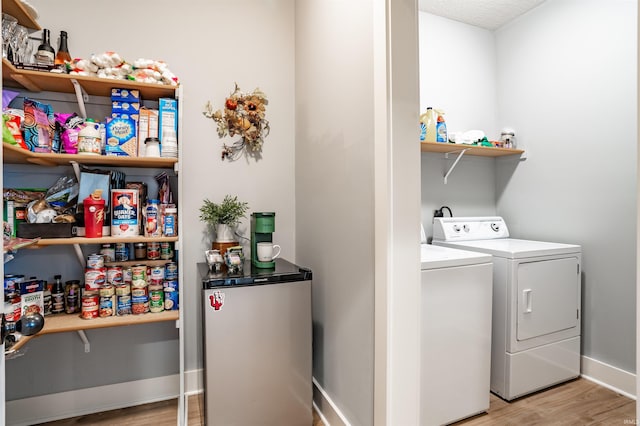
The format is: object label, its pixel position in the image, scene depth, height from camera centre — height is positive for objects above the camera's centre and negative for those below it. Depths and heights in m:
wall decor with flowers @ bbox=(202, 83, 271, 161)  2.22 +0.55
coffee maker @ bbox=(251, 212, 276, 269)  1.95 -0.14
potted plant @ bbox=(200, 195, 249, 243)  2.08 -0.06
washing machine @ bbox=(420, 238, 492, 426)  1.78 -0.68
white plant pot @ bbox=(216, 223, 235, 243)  2.07 -0.15
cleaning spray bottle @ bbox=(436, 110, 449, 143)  2.53 +0.54
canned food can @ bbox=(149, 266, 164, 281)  1.85 -0.35
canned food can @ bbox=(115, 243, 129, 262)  1.99 -0.25
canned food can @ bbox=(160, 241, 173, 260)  2.06 -0.26
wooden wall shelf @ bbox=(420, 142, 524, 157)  2.49 +0.42
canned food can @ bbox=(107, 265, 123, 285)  1.81 -0.35
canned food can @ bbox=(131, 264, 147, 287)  1.81 -0.35
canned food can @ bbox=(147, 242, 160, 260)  2.04 -0.25
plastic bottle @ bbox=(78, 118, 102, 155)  1.72 +0.33
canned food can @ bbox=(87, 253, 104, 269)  1.77 -0.27
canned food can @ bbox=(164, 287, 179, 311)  1.85 -0.48
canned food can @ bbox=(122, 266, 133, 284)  1.85 -0.36
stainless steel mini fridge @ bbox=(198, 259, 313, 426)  1.67 -0.69
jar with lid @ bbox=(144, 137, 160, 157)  1.80 +0.30
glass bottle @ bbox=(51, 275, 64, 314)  1.80 -0.45
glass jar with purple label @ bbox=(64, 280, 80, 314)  1.83 -0.46
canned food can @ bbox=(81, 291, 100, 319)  1.72 -0.48
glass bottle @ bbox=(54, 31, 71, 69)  1.86 +0.82
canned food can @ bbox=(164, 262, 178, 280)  1.88 -0.34
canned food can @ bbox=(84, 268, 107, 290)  1.75 -0.35
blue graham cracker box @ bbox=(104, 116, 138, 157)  1.78 +0.35
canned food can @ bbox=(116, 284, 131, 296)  1.78 -0.41
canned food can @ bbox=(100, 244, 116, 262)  1.94 -0.25
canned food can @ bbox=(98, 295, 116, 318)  1.74 -0.49
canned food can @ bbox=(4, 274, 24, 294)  1.57 -0.34
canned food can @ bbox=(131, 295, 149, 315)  1.80 -0.50
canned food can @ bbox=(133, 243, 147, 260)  2.03 -0.25
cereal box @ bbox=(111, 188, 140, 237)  1.73 -0.03
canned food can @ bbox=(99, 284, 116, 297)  1.75 -0.41
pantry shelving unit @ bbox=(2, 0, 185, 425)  1.62 +0.24
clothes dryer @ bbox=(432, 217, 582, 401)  2.08 -0.67
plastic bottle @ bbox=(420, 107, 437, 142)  2.47 +0.56
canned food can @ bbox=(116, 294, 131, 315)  1.78 -0.49
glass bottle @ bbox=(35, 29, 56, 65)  1.74 +0.77
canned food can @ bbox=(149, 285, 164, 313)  1.83 -0.47
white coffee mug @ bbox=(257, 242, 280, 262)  1.92 -0.25
